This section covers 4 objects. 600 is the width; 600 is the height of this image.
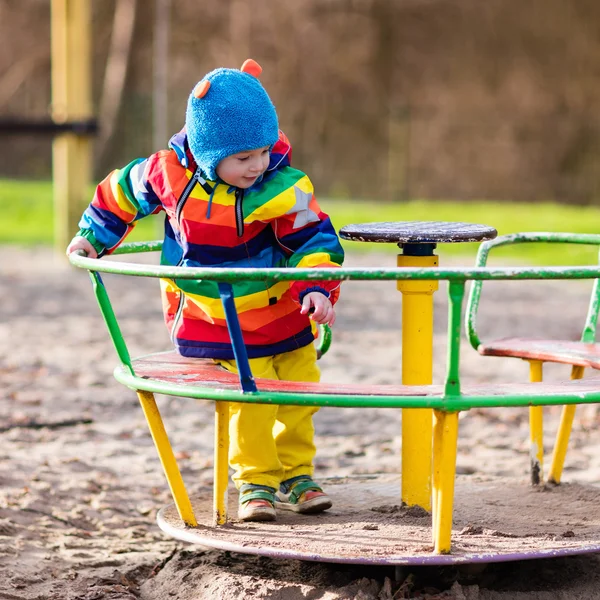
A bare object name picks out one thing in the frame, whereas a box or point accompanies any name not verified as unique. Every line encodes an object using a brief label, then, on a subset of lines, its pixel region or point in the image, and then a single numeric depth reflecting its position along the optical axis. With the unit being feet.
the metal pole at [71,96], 55.99
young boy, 16.29
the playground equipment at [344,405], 13.78
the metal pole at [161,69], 55.52
